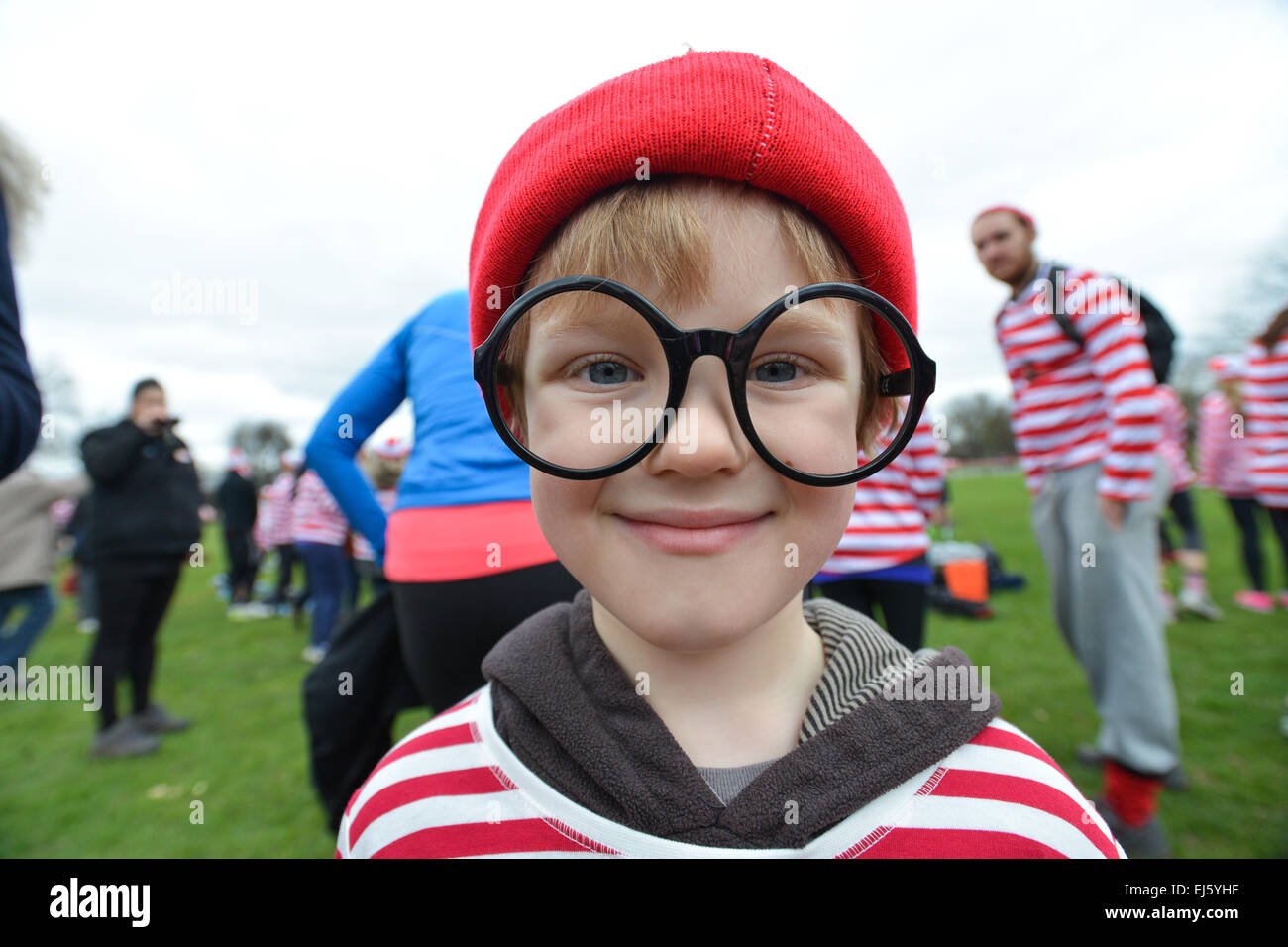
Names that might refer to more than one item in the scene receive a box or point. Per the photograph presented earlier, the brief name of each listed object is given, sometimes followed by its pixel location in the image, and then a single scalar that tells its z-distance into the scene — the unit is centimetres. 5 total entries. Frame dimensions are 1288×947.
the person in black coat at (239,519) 634
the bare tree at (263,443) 2319
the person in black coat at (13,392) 35
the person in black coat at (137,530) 277
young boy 24
